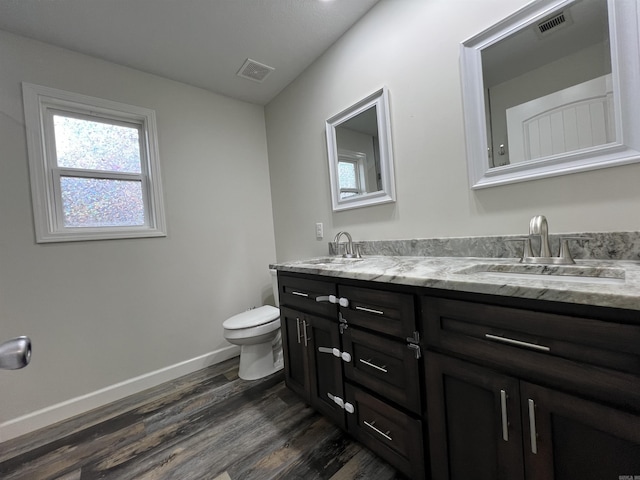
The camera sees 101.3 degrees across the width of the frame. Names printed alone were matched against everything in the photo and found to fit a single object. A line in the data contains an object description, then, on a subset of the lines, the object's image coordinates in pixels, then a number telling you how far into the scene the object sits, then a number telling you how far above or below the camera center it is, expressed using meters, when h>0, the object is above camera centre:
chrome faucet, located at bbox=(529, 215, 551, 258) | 0.98 -0.05
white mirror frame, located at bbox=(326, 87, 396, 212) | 1.60 +0.56
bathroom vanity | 0.60 -0.43
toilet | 1.86 -0.71
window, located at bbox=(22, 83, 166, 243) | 1.67 +0.62
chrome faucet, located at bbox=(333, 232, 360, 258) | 1.85 -0.10
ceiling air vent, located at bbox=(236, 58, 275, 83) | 2.05 +1.38
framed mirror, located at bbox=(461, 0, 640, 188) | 0.92 +0.50
